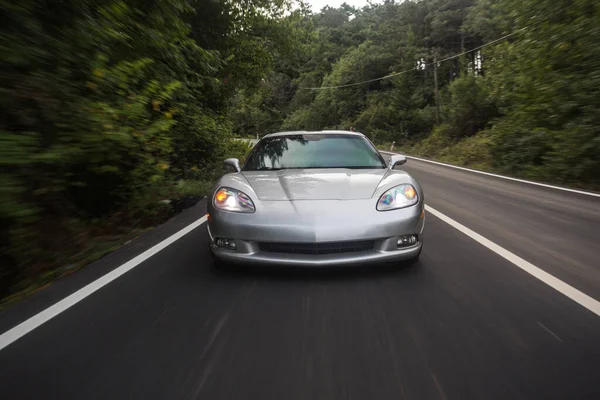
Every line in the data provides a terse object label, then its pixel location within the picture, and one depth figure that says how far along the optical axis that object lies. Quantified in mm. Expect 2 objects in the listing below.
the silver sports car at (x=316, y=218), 3607
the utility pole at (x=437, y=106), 36406
